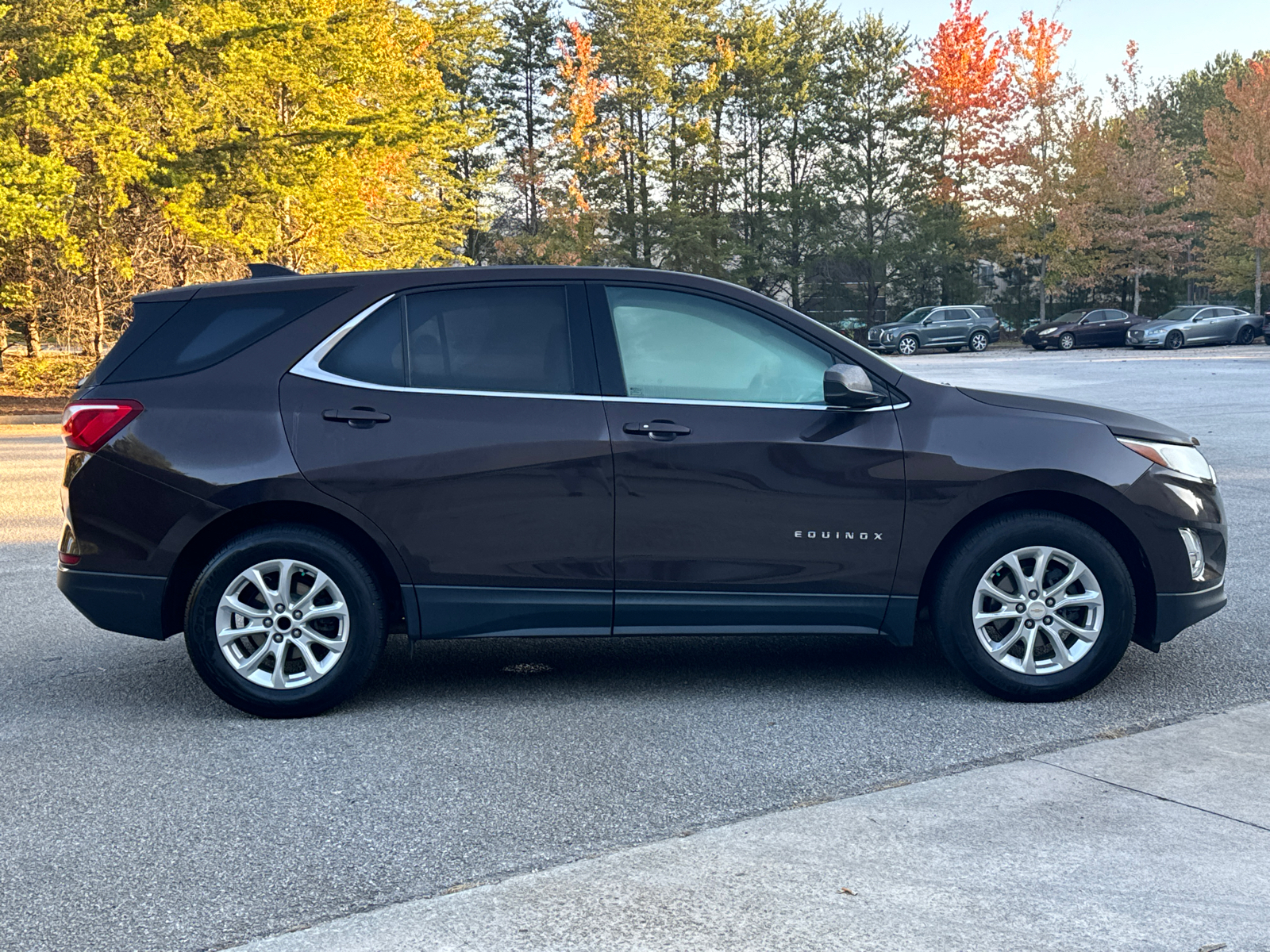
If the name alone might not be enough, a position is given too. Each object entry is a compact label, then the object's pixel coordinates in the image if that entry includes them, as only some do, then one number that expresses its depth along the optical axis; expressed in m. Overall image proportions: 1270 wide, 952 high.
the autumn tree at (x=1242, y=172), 50.38
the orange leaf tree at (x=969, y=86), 54.09
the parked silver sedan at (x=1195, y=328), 44.12
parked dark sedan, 45.53
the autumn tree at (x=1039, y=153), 52.28
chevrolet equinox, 5.03
